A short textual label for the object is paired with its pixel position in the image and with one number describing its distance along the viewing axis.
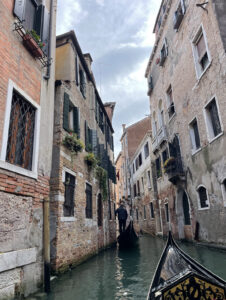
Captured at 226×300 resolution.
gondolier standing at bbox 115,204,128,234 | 10.97
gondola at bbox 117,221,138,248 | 9.52
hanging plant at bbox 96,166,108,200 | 9.35
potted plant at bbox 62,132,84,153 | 6.20
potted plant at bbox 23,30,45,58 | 4.36
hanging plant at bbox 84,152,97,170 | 7.86
